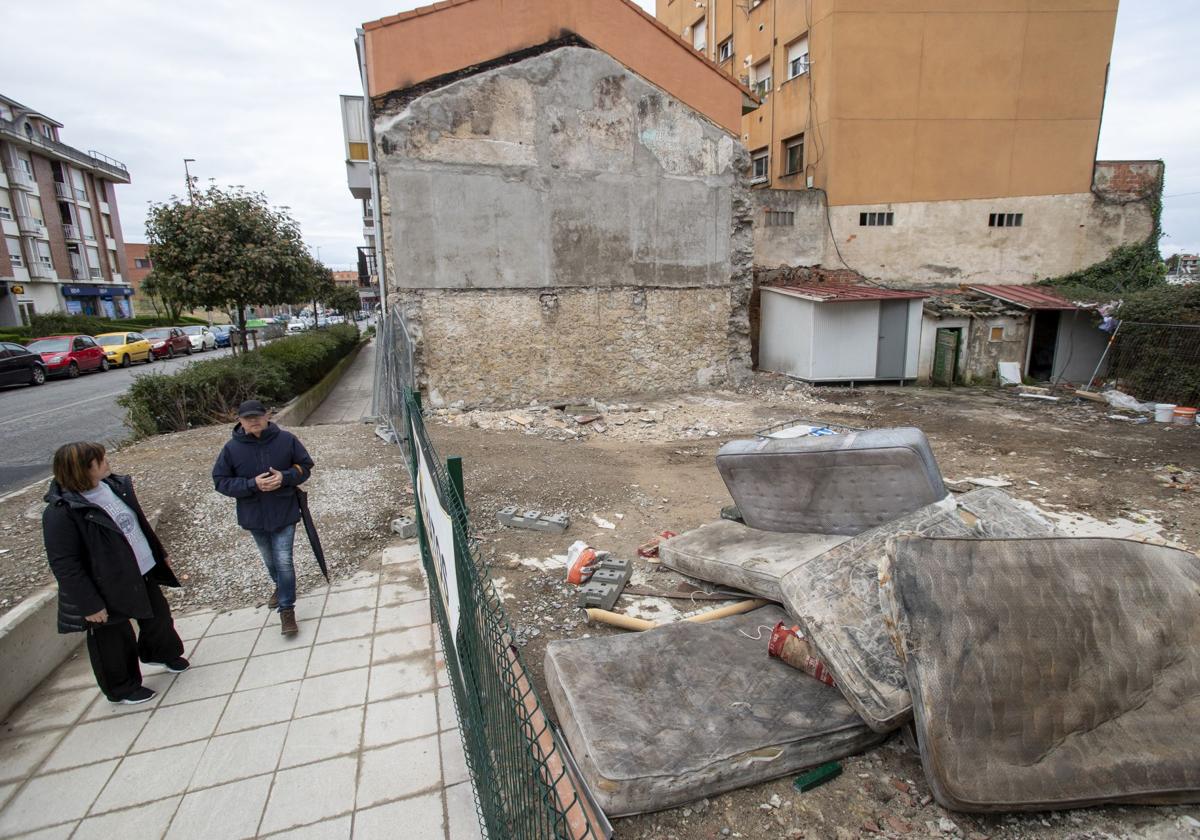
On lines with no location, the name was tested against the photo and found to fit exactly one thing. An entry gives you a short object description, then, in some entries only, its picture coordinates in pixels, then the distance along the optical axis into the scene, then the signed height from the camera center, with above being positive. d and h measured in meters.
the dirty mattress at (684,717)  2.54 -2.03
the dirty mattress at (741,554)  3.91 -1.92
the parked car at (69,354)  18.44 -1.55
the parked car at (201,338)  28.52 -1.75
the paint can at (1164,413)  10.24 -2.32
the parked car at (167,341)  24.63 -1.62
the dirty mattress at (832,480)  3.95 -1.38
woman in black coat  2.95 -1.38
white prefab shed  14.15 -1.13
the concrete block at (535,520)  5.57 -2.16
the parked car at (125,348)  21.62 -1.63
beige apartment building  15.41 +3.71
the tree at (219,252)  10.17 +0.89
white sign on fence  2.41 -1.12
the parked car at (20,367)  16.05 -1.67
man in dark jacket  3.70 -1.14
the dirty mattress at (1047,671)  2.42 -1.69
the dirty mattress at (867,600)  2.72 -1.64
